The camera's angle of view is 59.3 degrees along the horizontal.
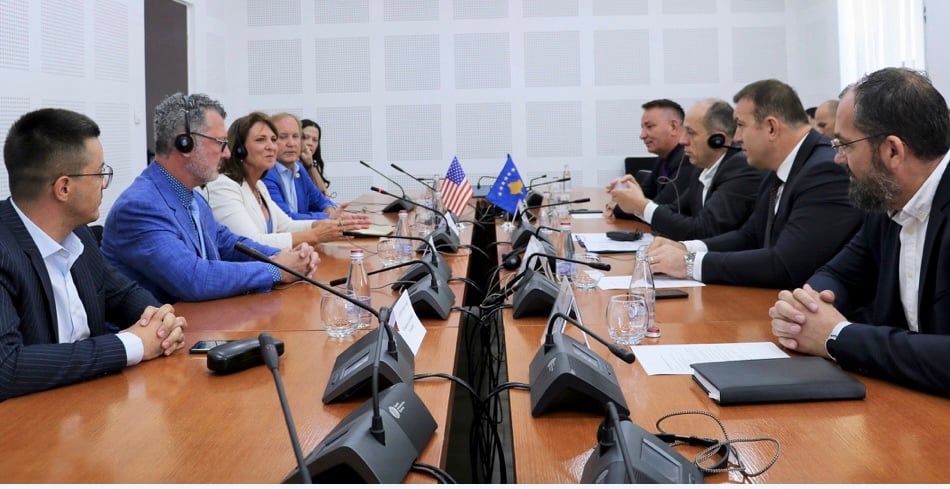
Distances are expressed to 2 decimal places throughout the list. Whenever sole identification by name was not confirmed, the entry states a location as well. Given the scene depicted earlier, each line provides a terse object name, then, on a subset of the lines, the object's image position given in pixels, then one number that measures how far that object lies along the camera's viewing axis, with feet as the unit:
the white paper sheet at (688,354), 5.49
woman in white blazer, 11.46
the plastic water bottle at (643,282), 6.56
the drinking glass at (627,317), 6.03
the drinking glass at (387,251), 10.14
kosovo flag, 14.40
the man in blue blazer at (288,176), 15.40
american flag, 14.28
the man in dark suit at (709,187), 11.78
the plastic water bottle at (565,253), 8.26
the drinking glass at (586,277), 8.12
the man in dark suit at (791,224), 8.33
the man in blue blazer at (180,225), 8.08
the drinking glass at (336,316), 6.46
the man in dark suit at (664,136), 17.16
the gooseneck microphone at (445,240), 10.87
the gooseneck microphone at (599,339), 4.32
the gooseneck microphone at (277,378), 2.84
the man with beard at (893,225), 5.26
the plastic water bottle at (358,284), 6.66
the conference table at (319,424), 3.97
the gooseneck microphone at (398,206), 16.61
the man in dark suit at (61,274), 5.53
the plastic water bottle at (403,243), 10.24
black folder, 4.78
